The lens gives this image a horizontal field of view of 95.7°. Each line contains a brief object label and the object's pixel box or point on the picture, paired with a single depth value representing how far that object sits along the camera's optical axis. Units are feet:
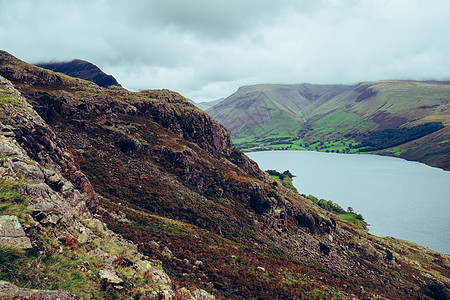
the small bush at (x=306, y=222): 172.35
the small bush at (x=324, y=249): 151.45
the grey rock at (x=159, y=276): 47.61
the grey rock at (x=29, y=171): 47.49
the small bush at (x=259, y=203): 155.74
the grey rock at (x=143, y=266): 47.62
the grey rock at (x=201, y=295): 52.63
